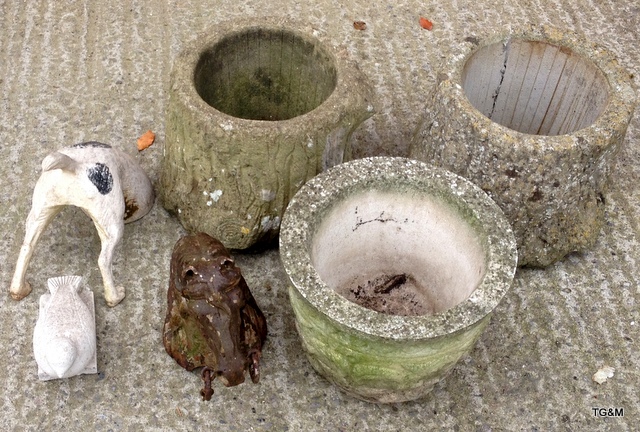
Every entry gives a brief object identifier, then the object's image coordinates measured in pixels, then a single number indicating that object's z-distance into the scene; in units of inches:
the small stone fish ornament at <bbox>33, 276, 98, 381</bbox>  93.0
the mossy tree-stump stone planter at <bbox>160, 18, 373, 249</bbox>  99.2
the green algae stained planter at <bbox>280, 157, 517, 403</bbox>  83.7
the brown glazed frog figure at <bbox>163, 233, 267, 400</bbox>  89.8
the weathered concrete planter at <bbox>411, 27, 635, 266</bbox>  99.6
